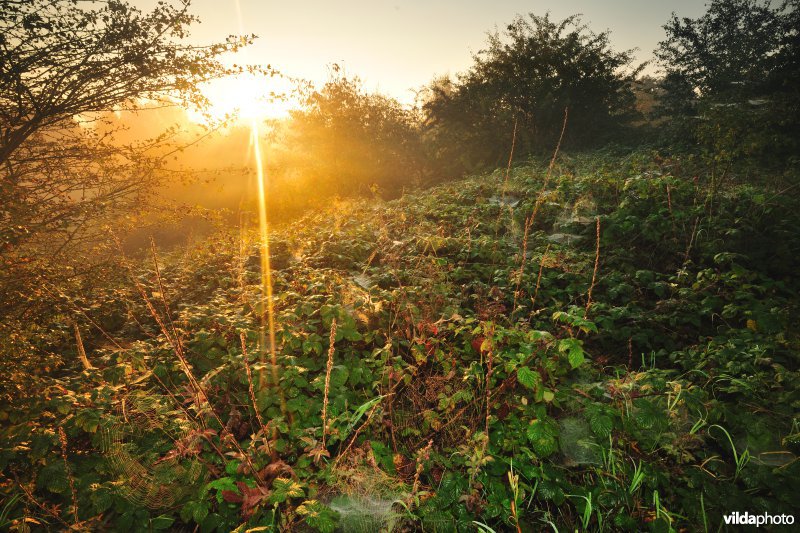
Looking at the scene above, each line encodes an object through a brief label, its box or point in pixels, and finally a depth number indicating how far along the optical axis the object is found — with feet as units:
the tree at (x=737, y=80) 33.88
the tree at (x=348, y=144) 56.13
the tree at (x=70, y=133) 11.24
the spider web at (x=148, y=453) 7.53
